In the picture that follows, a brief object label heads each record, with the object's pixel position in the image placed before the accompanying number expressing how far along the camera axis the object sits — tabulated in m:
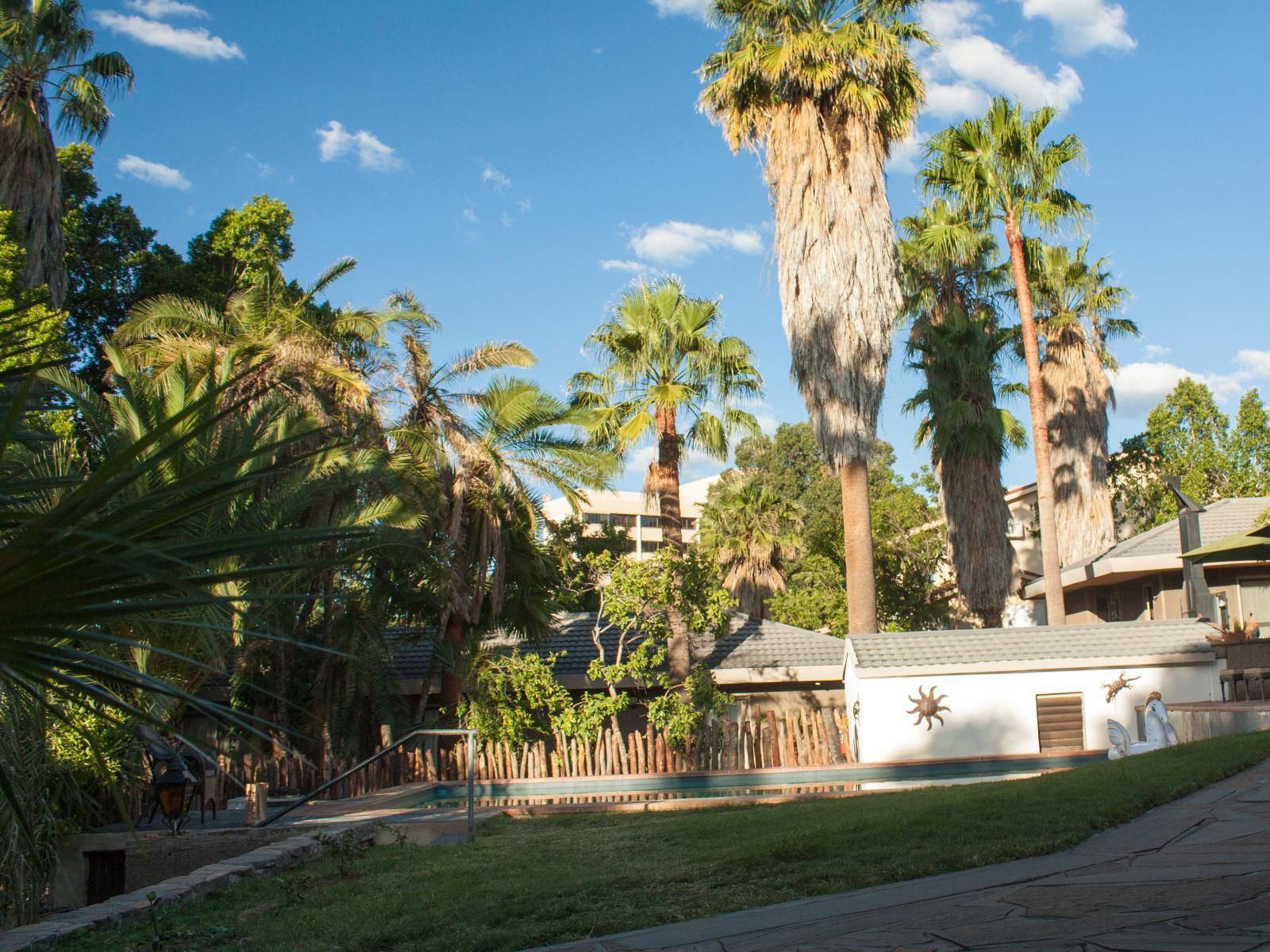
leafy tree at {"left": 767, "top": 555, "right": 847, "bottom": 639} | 34.75
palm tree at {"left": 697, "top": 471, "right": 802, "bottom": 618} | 35.81
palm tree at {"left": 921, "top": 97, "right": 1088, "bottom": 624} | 25.38
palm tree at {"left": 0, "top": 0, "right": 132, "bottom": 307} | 24.23
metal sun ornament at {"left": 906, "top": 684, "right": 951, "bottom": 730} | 20.34
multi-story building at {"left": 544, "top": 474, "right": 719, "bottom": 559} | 85.25
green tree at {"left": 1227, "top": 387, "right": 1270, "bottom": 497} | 39.97
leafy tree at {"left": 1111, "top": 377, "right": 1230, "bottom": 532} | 40.44
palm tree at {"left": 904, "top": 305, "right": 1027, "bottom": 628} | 29.94
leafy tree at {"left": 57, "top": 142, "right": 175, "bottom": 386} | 30.27
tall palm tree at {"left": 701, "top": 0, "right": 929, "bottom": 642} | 22.39
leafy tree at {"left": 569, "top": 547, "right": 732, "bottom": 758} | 21.08
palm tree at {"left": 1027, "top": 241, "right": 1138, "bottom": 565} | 33.50
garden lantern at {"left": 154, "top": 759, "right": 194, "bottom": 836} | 13.92
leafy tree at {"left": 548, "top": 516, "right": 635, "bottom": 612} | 24.27
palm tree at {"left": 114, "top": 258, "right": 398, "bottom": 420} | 19.25
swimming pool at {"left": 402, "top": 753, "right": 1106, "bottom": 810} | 19.16
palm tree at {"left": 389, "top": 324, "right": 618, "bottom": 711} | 21.48
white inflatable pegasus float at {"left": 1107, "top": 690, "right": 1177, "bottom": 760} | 14.38
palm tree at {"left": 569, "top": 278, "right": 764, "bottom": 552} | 24.50
